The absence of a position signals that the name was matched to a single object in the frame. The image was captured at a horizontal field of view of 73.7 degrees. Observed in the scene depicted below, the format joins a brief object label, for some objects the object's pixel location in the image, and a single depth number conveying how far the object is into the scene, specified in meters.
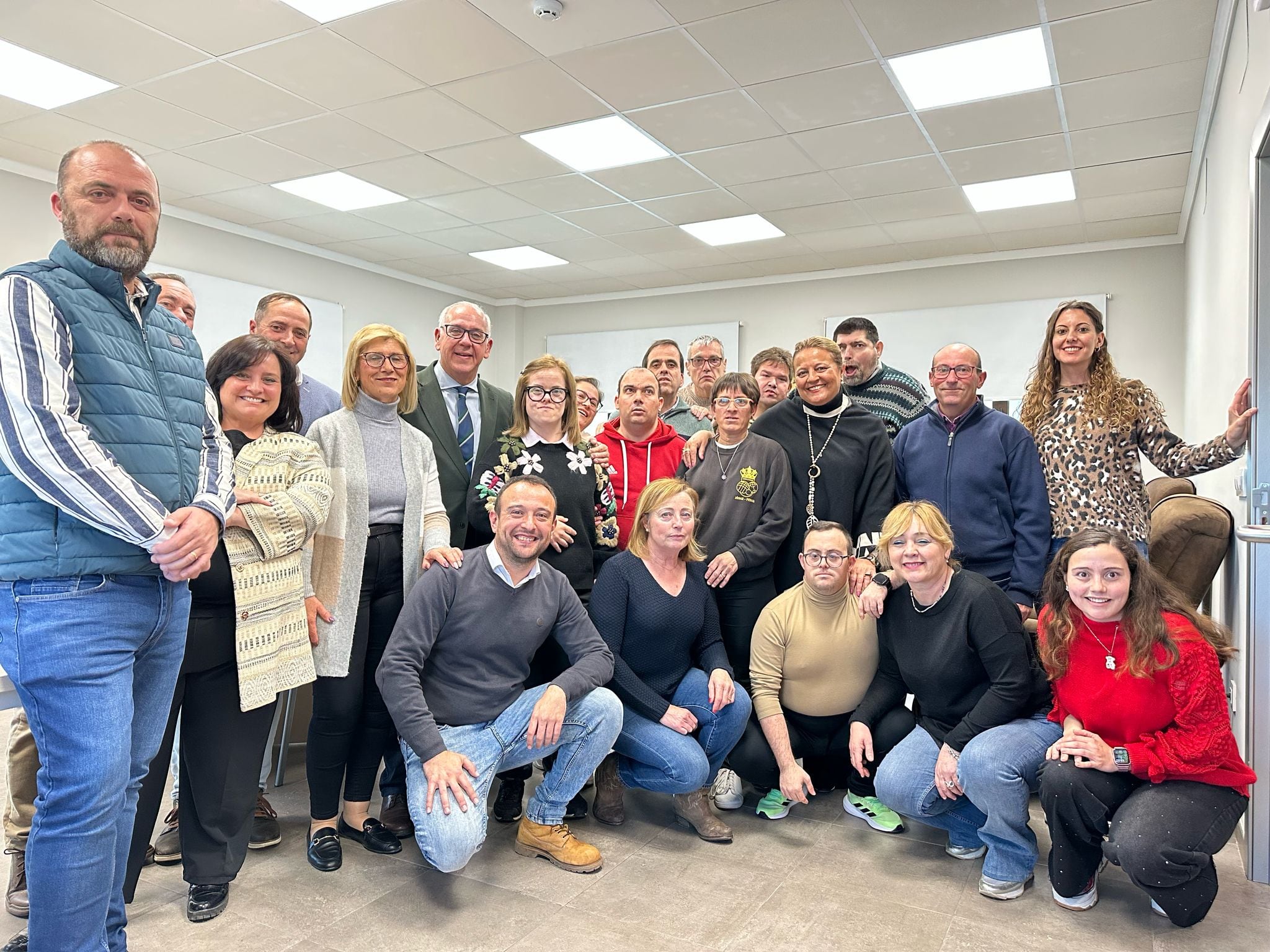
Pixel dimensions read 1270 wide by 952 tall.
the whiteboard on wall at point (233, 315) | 6.84
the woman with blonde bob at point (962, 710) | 2.25
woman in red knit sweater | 2.04
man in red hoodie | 3.08
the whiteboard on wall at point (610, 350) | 9.27
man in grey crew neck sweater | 2.29
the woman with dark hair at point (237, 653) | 2.04
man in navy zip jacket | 2.66
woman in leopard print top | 2.70
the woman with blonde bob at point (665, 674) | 2.60
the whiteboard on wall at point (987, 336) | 7.52
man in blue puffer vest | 1.42
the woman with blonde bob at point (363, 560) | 2.37
